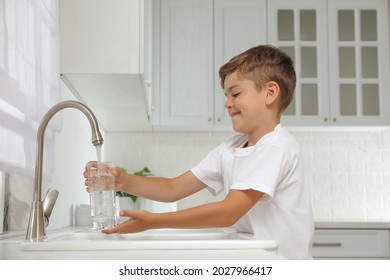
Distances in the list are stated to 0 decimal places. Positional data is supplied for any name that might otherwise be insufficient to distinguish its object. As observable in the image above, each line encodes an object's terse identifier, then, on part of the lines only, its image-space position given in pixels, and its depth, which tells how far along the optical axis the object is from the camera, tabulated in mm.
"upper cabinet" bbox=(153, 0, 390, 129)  3564
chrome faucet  1215
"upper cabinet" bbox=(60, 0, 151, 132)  1949
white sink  973
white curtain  1360
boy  1360
